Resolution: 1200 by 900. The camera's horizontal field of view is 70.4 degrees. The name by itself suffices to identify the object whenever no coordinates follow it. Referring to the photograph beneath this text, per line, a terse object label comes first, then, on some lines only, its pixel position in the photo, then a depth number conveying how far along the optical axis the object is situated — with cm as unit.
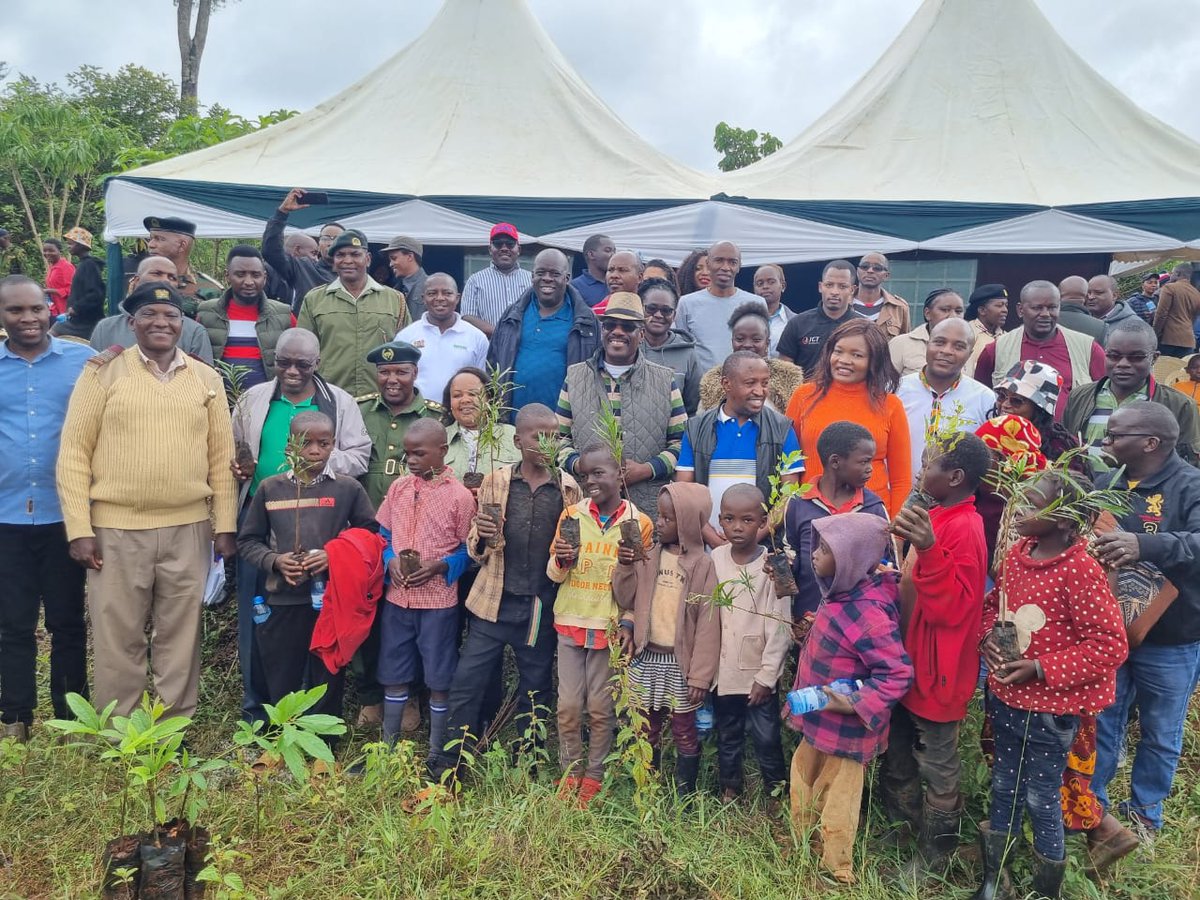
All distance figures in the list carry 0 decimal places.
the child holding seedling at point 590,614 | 373
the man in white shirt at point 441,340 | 525
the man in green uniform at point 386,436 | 447
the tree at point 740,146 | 2312
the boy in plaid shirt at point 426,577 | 402
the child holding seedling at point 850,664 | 309
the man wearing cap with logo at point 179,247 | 537
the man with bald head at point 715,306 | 568
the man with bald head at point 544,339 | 516
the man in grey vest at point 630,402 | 433
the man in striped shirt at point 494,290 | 620
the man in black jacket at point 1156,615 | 320
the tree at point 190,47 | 2209
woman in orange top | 397
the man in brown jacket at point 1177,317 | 849
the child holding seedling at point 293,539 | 399
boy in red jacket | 309
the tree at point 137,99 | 2209
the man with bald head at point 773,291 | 593
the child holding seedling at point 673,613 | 362
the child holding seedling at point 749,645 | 349
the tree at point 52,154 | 1655
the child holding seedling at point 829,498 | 336
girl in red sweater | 284
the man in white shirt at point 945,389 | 429
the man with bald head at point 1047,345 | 502
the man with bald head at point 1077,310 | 629
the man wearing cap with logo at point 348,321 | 518
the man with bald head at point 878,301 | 634
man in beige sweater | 388
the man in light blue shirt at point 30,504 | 397
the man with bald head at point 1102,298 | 789
